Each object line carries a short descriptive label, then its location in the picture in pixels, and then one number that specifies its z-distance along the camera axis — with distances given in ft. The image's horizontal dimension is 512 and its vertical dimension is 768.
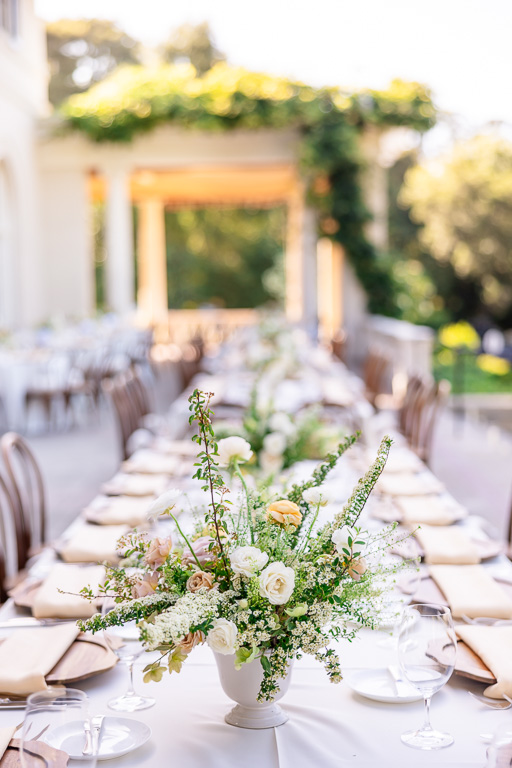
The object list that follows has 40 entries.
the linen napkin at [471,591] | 7.10
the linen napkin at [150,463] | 12.67
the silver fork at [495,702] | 5.75
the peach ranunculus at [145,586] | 5.22
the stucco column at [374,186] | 47.09
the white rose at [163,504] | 5.28
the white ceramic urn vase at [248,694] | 5.38
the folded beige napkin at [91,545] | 8.61
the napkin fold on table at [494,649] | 5.83
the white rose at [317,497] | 5.62
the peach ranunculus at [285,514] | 5.42
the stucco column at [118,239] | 47.88
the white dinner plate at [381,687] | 5.84
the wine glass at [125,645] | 5.57
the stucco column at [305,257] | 48.03
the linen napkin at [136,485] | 11.34
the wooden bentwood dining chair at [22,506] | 11.02
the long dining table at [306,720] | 5.20
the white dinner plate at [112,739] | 4.48
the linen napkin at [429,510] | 9.73
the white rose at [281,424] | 11.50
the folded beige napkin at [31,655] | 5.96
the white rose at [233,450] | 6.43
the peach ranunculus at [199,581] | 5.12
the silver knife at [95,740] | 4.40
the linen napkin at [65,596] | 7.27
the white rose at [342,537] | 5.17
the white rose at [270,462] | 11.40
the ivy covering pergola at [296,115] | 44.91
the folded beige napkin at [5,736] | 5.06
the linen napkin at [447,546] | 8.33
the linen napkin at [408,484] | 11.07
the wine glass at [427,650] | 5.23
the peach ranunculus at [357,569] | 5.22
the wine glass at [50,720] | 4.26
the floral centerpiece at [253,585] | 4.92
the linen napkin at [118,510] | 10.00
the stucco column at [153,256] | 61.00
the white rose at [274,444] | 11.18
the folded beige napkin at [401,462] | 12.32
